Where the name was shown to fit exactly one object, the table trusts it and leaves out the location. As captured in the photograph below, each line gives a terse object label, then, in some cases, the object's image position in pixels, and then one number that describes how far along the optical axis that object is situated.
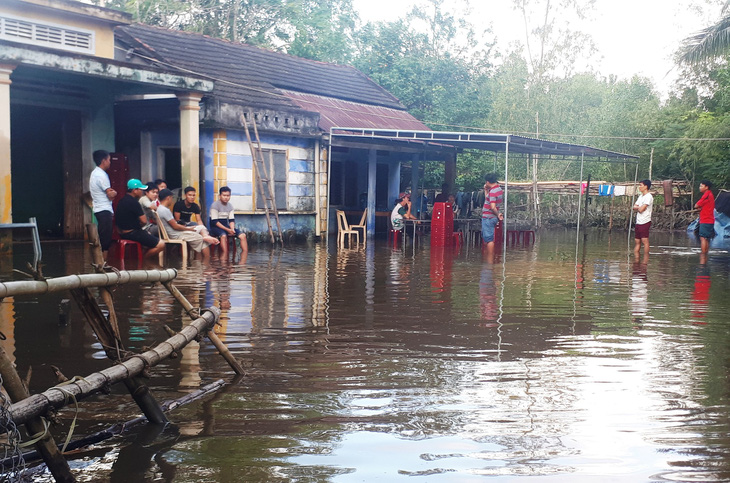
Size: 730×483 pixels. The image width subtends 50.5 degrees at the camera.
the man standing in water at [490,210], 15.17
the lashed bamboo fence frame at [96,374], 3.04
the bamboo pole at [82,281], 3.39
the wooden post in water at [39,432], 3.04
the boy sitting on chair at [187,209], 13.87
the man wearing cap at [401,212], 18.86
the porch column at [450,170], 23.73
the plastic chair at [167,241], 12.57
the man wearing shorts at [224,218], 14.99
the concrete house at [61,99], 12.76
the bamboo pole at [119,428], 3.48
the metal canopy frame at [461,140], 16.80
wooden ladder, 17.27
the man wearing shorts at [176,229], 12.75
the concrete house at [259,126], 17.09
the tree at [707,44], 20.06
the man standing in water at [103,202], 10.11
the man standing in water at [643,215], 15.30
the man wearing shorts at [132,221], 10.73
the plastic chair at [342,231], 18.13
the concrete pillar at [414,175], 22.33
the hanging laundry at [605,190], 28.00
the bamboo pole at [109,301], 4.14
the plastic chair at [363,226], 18.91
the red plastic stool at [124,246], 11.95
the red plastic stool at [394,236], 18.16
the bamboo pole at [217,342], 4.69
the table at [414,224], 17.25
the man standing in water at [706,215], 15.20
